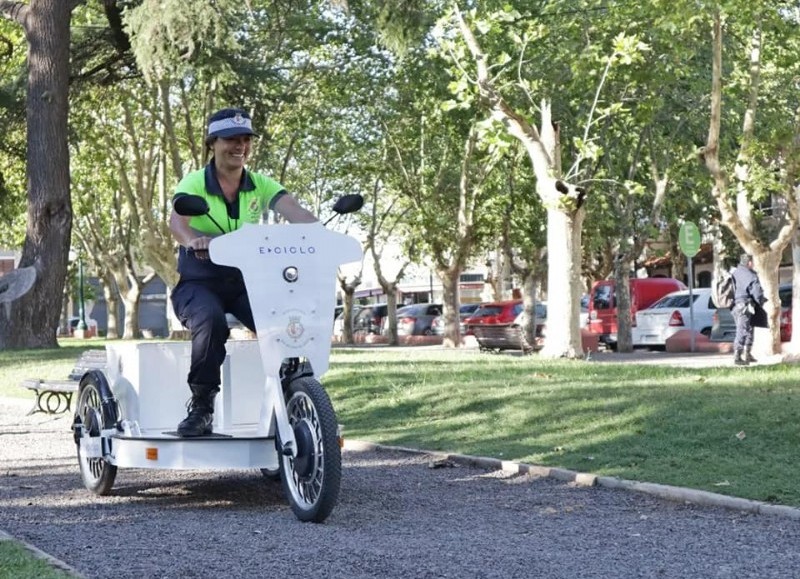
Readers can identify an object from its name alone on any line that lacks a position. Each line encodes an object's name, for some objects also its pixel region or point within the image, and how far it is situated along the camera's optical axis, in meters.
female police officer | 7.60
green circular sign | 29.12
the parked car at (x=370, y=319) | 55.34
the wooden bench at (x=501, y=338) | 33.47
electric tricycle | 7.12
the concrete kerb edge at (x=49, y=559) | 5.55
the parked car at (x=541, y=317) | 44.27
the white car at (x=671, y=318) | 34.50
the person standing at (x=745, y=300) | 21.81
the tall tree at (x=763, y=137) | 21.33
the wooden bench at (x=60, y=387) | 11.79
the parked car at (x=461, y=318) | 50.86
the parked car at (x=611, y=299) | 38.56
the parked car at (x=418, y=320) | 51.53
